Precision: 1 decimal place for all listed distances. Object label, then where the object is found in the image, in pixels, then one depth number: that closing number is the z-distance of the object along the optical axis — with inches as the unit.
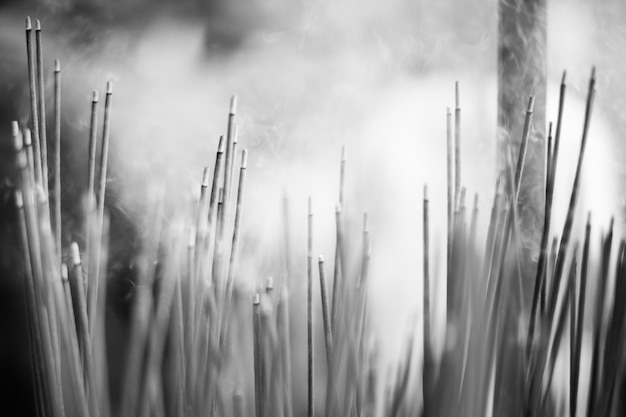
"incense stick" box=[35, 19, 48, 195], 33.6
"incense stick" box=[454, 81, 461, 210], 35.1
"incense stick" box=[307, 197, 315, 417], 33.6
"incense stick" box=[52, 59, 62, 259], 33.8
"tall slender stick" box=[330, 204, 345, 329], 34.6
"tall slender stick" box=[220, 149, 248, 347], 34.1
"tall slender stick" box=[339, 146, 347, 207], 35.9
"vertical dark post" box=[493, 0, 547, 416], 54.4
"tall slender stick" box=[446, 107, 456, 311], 33.7
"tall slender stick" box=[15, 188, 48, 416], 32.6
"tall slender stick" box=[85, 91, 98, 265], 33.8
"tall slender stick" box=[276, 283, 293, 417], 33.7
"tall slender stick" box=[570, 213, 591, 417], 33.7
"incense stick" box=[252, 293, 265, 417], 33.4
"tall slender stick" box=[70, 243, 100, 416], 32.1
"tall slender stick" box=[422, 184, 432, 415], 33.0
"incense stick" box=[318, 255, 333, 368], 34.2
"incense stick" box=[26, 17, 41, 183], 33.4
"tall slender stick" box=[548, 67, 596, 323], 33.1
